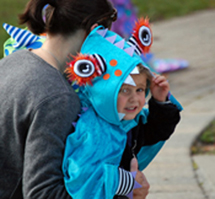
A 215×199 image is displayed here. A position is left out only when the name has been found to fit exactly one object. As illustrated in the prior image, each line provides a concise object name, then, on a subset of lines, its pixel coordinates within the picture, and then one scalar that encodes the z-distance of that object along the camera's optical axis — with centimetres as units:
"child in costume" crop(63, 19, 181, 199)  506
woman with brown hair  501
